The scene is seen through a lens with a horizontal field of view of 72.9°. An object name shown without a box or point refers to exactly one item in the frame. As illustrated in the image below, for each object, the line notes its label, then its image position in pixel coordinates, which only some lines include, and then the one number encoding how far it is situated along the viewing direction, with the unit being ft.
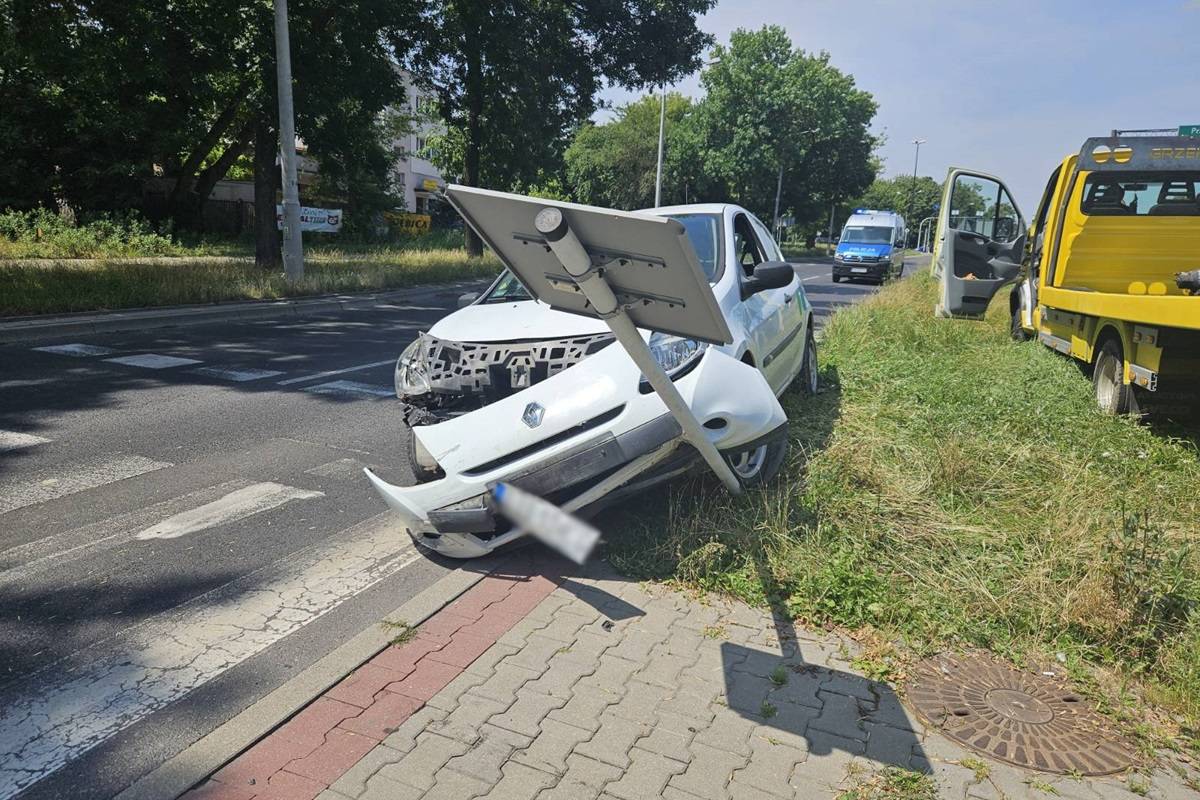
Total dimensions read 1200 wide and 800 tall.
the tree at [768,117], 172.76
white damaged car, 12.26
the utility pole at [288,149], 49.21
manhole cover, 8.65
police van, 98.17
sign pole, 8.54
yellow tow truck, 19.99
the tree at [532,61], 72.23
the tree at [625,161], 181.47
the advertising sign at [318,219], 61.15
